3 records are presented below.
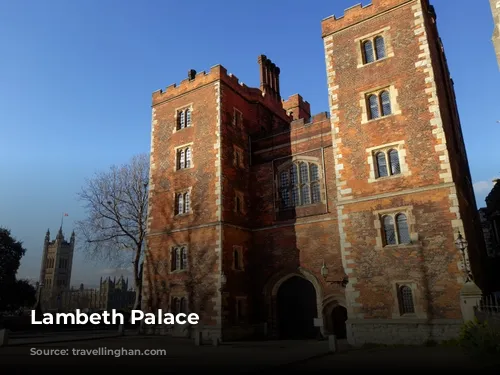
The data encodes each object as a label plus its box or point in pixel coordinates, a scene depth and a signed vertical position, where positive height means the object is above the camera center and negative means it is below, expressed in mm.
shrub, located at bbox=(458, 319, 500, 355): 10234 -1200
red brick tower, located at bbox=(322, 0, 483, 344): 16141 +5566
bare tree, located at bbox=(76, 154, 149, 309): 30734 +6944
